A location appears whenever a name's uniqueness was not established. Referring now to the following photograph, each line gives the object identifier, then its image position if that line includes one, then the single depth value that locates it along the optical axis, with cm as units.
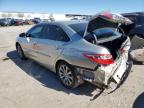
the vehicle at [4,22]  2011
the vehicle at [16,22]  2148
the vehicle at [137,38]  353
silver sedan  212
